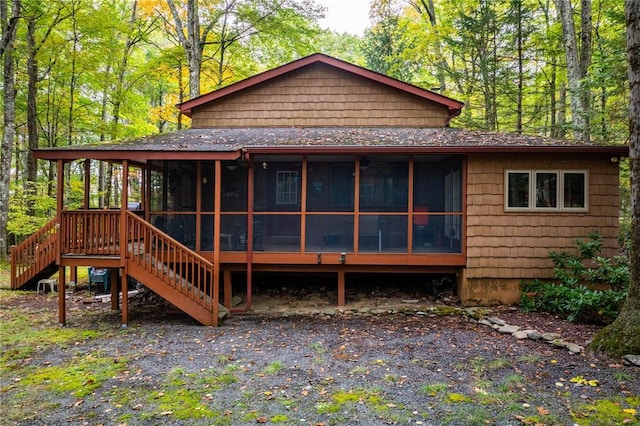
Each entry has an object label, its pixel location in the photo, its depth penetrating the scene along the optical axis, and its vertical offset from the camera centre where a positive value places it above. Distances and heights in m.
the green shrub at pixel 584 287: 7.37 -1.55
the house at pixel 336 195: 7.71 +0.36
